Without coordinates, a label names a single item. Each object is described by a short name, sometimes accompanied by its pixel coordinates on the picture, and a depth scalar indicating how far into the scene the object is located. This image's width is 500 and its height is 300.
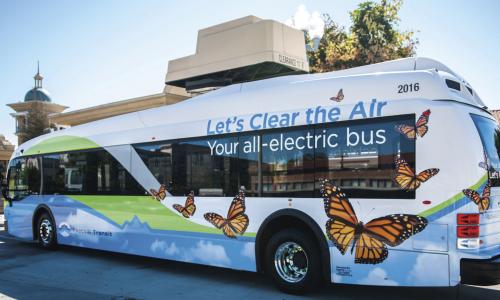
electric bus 5.92
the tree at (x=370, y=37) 21.25
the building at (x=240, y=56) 14.44
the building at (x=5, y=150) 55.97
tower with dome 59.52
